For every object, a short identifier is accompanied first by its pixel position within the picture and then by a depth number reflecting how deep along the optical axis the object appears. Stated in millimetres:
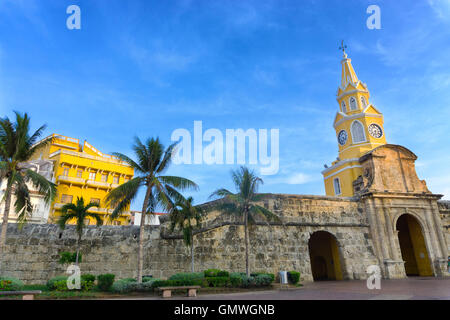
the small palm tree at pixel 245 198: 16078
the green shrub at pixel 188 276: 13470
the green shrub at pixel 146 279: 13612
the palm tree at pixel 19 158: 13164
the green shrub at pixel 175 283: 12586
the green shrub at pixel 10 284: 11289
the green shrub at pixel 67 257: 14859
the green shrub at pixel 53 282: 12367
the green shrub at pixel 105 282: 12578
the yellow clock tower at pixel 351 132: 25609
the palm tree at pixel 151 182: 14070
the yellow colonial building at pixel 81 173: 34469
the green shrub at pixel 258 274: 14884
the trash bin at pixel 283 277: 16078
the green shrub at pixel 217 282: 13742
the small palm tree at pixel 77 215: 15148
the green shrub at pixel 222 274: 14562
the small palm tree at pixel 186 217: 14578
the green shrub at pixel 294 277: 16312
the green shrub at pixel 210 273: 14438
